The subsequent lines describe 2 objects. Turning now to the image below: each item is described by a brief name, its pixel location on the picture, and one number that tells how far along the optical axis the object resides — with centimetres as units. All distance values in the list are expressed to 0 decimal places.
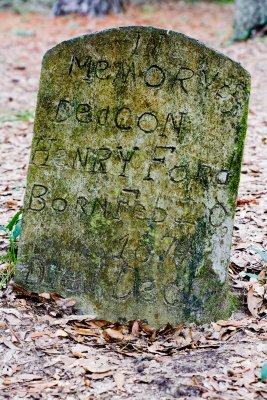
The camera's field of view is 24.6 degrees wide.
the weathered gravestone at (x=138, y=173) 325
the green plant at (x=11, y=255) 370
